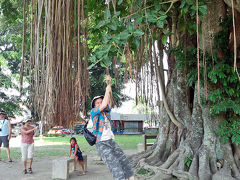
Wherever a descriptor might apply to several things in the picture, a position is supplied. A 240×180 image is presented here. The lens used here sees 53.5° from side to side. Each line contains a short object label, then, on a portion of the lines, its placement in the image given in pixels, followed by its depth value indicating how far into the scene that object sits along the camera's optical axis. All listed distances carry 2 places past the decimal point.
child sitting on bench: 5.09
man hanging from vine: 2.60
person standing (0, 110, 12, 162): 6.54
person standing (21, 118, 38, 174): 5.12
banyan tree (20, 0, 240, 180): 1.94
